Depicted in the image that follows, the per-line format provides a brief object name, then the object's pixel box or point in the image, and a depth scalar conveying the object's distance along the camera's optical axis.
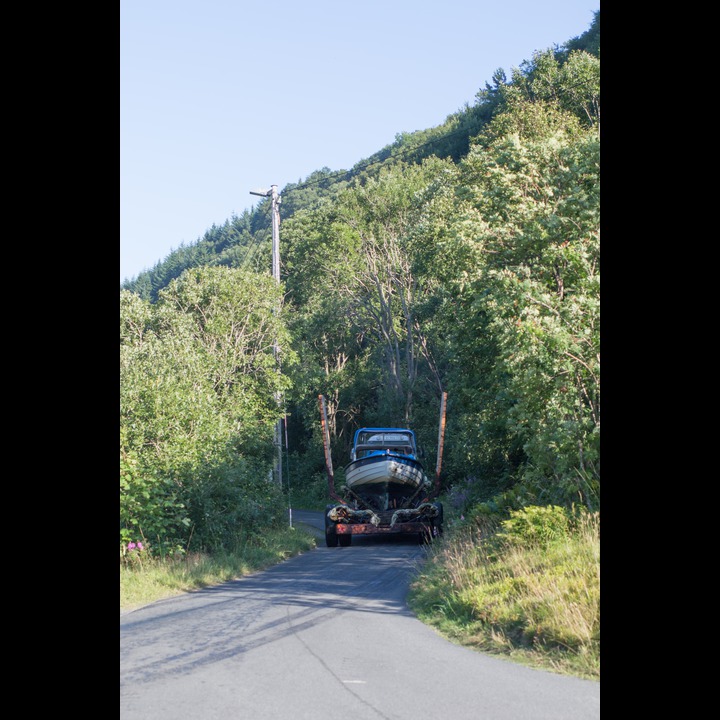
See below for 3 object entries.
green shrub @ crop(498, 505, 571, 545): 11.51
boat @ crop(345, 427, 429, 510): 24.14
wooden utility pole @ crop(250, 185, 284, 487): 27.42
